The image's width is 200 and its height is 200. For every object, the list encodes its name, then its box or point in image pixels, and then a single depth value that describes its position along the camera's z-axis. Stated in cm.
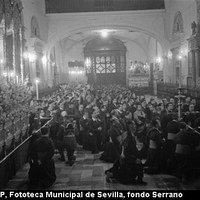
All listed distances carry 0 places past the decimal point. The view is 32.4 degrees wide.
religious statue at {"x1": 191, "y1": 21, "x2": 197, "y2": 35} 2131
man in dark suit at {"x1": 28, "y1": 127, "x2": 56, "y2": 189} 862
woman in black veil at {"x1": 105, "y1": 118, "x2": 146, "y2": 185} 859
